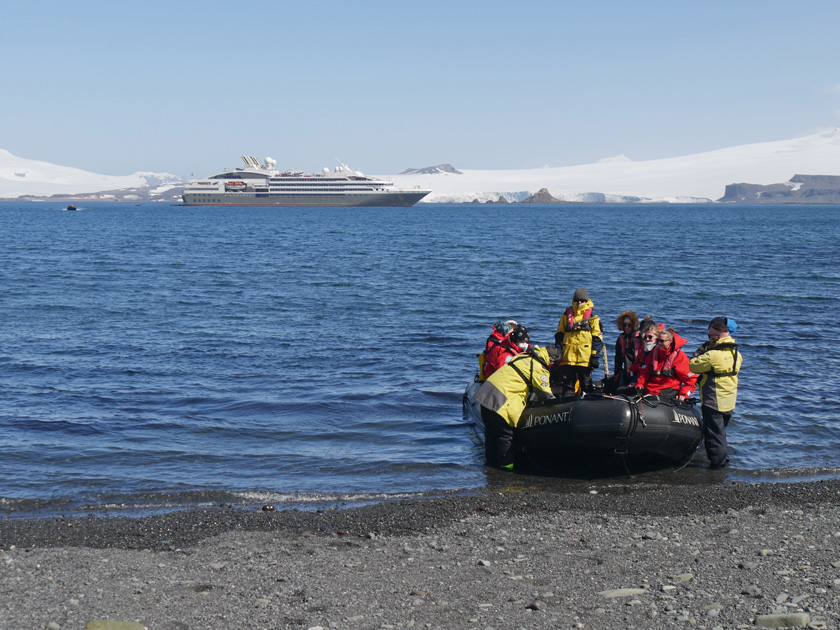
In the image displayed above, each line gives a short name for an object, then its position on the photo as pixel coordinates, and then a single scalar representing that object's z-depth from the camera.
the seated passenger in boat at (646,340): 9.71
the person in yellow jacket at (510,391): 9.21
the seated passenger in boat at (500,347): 9.65
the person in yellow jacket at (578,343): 10.30
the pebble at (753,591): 5.50
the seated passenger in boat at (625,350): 10.30
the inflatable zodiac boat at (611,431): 9.00
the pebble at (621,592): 5.60
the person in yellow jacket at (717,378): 9.16
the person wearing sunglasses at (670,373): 9.59
